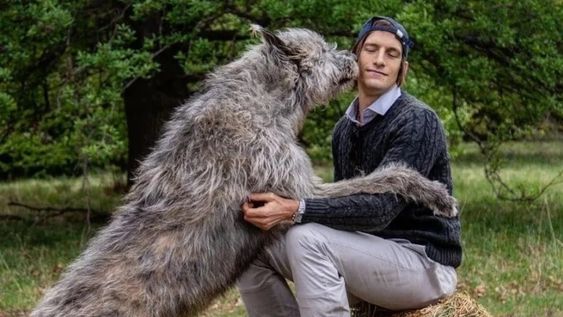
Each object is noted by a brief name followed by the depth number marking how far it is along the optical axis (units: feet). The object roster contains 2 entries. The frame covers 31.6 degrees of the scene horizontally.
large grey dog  14.71
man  15.74
